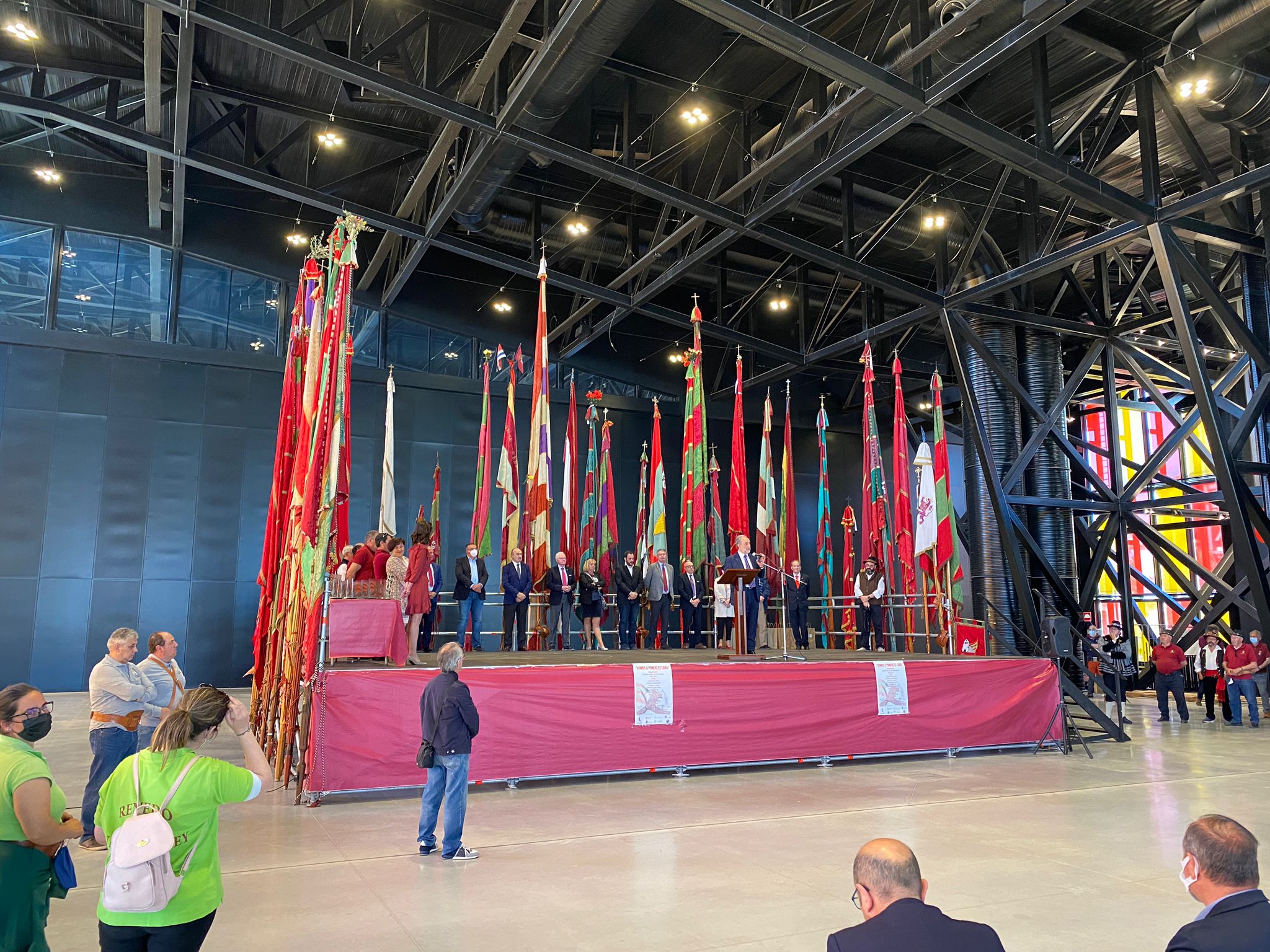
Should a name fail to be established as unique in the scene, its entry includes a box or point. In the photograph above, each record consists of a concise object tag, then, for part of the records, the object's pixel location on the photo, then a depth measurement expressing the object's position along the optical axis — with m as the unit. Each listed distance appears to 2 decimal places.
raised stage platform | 7.39
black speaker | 11.00
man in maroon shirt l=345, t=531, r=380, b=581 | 9.04
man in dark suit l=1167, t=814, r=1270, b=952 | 1.91
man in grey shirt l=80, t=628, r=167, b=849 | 5.59
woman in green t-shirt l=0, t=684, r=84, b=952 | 2.62
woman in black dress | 13.71
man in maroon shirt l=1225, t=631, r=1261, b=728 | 12.59
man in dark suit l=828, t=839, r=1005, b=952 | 1.78
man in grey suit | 14.27
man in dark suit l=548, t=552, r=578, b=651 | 13.20
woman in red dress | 8.92
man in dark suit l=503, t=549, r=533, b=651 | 12.24
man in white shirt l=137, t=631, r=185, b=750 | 5.93
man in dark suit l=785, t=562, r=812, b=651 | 13.55
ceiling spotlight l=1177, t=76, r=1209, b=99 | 10.80
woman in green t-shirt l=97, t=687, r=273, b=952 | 2.43
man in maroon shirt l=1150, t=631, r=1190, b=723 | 13.40
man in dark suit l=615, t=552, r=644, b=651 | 14.51
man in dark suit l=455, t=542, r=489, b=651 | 11.57
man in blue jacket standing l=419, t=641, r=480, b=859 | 5.34
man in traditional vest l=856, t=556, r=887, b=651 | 13.33
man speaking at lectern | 10.23
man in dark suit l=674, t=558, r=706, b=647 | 14.32
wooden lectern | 9.17
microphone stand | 10.08
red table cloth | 8.02
